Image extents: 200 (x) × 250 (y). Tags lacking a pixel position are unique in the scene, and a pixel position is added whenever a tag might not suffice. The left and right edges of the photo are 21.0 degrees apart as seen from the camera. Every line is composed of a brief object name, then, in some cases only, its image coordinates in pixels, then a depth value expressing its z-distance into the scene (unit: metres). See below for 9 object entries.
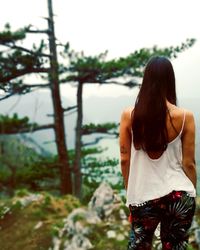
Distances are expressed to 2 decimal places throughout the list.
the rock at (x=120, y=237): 5.19
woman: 2.75
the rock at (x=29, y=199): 6.05
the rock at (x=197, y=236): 5.14
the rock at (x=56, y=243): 5.20
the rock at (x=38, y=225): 5.60
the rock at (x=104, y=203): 5.50
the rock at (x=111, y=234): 5.22
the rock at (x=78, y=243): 5.09
